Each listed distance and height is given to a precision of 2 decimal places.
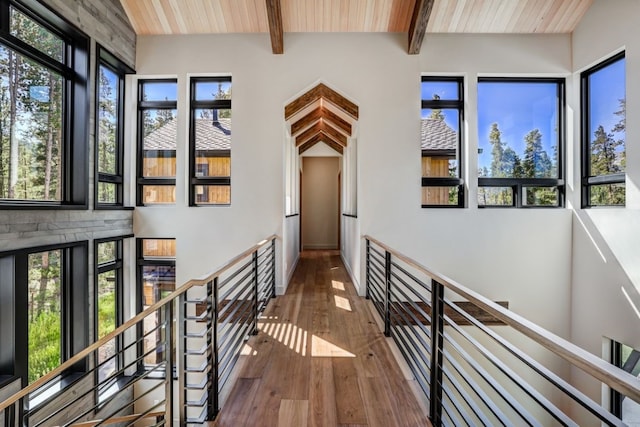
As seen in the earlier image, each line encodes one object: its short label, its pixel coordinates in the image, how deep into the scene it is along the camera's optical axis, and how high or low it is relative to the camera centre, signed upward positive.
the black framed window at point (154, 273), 5.02 -0.89
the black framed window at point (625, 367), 3.77 -1.80
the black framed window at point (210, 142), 4.97 +1.10
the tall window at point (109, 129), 4.21 +1.18
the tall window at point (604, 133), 4.04 +1.07
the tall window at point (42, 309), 3.03 -0.97
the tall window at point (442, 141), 4.92 +1.11
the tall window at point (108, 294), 4.26 -1.08
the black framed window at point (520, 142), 4.88 +1.09
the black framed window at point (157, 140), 5.00 +1.14
